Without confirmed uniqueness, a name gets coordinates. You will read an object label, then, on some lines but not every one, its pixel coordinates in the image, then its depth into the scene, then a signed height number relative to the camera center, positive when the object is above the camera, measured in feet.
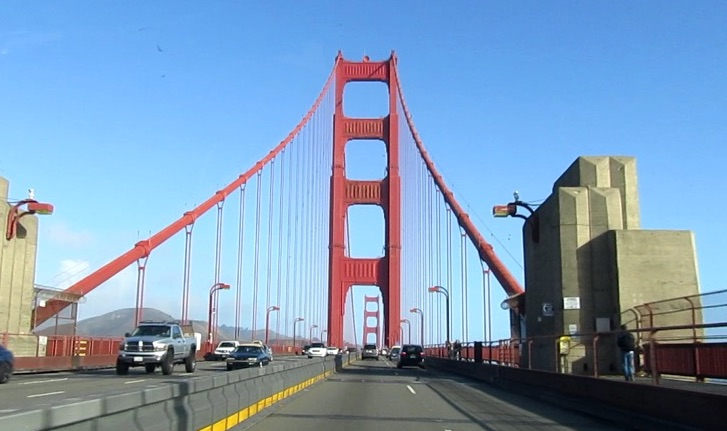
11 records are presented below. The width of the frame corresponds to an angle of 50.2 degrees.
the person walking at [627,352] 51.08 -0.23
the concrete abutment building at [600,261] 83.25 +9.60
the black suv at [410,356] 156.97 -1.66
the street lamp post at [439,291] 197.77 +15.09
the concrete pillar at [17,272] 116.67 +11.43
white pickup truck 87.30 -0.14
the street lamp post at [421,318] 269.03 +10.23
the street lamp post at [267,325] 256.25 +7.10
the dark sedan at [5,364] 72.43 -1.65
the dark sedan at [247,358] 107.34 -1.51
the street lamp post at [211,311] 201.46 +9.27
